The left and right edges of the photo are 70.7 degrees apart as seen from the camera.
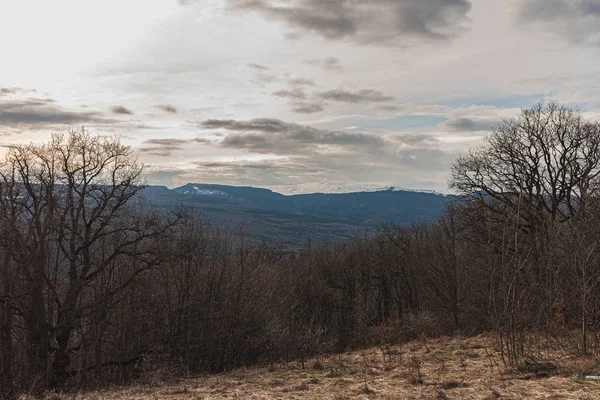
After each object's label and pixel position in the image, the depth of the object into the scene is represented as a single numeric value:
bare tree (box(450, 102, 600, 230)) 25.33
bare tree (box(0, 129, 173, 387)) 19.75
